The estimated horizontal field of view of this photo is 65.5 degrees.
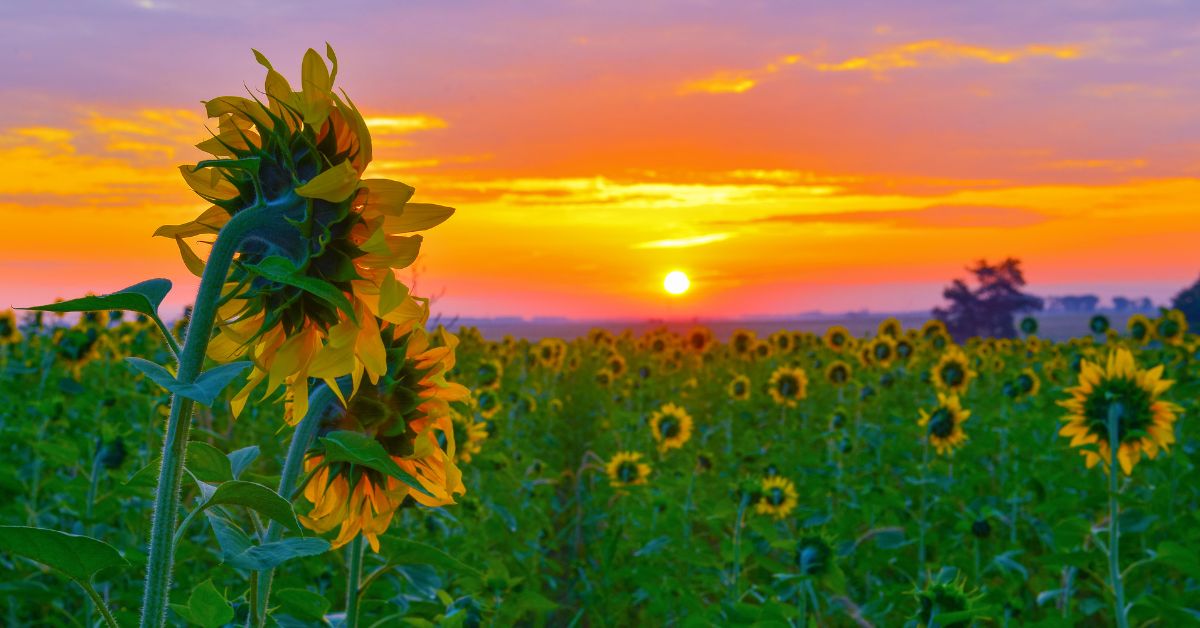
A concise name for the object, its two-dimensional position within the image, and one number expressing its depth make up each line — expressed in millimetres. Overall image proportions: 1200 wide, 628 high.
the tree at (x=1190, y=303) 28578
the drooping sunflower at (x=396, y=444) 1478
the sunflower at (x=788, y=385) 9219
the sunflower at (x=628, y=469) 6266
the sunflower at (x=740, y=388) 10055
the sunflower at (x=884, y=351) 10500
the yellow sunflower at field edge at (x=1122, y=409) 3832
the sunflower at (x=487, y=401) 6055
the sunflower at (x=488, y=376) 7244
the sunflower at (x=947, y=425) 5887
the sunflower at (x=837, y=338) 12633
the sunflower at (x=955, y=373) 8305
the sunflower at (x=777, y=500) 5016
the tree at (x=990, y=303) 37969
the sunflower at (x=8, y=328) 8828
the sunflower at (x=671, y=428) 7684
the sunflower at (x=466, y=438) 4090
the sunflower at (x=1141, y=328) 10875
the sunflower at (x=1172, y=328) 9742
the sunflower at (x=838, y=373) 9789
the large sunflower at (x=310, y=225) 1120
